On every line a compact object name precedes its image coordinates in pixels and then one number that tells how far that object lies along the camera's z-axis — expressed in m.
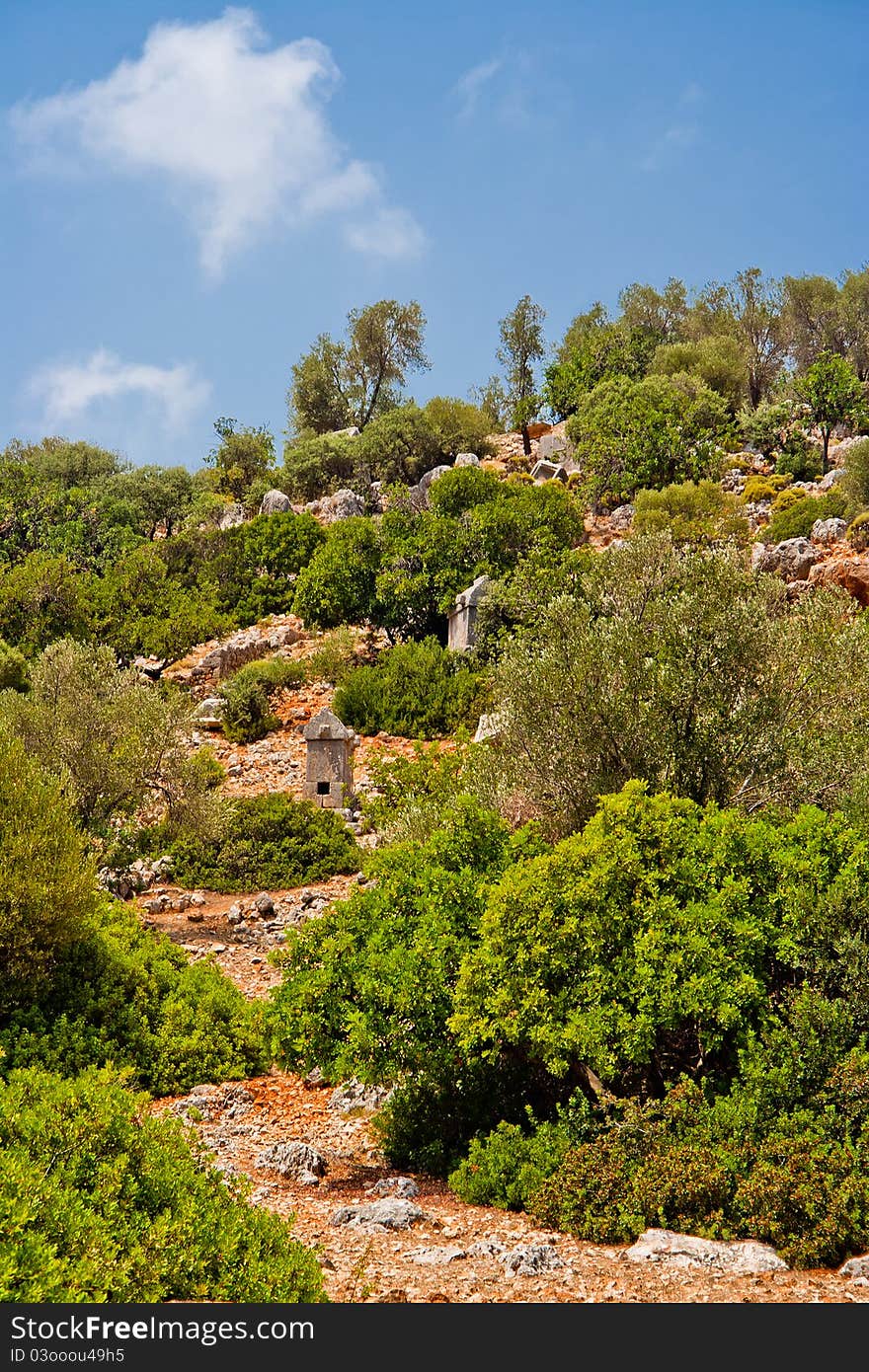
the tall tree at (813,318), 62.16
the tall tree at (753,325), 60.62
